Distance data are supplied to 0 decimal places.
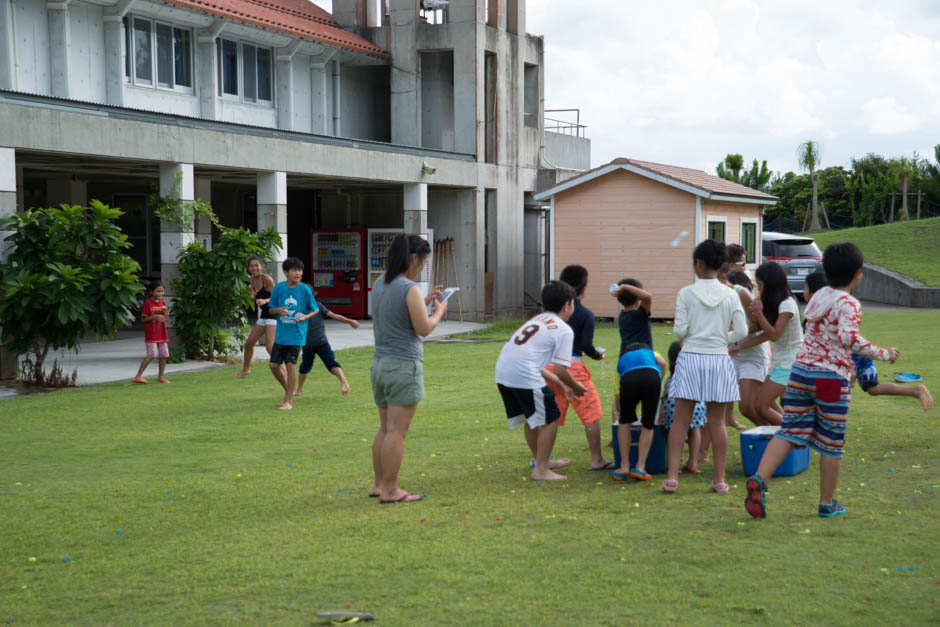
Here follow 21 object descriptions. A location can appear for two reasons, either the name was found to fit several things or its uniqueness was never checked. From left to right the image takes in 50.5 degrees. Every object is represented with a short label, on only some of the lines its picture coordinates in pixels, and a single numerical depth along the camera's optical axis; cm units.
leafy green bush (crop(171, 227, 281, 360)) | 1602
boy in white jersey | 694
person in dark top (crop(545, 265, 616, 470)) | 745
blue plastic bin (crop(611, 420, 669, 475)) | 750
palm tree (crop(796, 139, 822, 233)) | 5434
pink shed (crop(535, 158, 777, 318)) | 2530
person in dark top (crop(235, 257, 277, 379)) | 1328
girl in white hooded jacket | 670
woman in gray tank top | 654
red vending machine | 2689
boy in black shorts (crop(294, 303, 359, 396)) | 1160
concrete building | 1673
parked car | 2947
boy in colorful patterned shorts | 601
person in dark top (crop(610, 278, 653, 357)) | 717
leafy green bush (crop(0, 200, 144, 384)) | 1266
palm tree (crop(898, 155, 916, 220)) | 5038
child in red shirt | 1365
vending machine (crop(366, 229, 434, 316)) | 2651
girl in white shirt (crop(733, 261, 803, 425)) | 744
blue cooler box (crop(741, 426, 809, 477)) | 714
